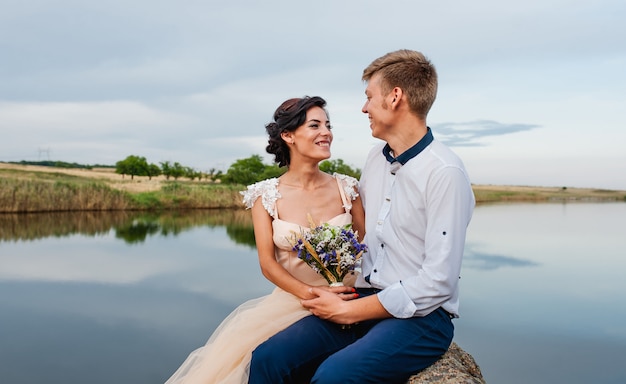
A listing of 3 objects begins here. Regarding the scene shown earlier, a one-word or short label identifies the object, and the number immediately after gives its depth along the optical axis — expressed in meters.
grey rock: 2.28
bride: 2.87
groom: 2.25
